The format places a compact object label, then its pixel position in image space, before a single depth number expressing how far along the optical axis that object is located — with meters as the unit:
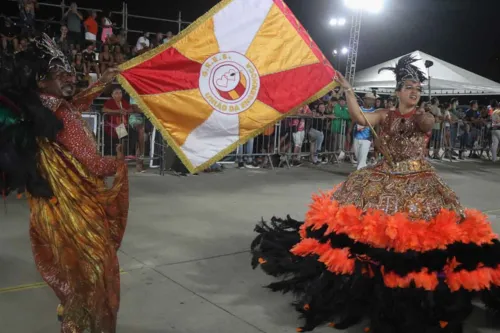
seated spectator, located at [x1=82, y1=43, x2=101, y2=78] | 11.04
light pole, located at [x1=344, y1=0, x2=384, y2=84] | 13.79
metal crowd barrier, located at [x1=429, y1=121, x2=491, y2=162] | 14.68
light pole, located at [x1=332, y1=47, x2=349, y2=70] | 23.55
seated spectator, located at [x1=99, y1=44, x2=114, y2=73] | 11.42
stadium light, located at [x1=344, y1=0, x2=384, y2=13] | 13.48
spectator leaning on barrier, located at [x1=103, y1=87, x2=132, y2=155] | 9.34
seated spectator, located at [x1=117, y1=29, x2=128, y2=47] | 12.09
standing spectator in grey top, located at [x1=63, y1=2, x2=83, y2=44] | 11.73
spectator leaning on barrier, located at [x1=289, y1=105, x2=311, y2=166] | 11.59
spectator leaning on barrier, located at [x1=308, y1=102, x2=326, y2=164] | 11.92
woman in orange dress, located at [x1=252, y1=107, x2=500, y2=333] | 3.34
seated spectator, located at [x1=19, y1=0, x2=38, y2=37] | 10.25
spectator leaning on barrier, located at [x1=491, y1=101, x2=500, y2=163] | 14.47
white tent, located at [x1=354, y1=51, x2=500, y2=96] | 17.52
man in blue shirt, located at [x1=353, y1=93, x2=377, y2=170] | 9.91
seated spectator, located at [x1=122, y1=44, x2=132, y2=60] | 12.01
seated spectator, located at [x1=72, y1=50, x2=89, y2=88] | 10.62
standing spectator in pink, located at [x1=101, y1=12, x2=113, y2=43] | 12.59
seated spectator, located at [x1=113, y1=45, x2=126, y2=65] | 11.66
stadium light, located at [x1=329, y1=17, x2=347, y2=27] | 21.91
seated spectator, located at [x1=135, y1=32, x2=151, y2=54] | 12.37
